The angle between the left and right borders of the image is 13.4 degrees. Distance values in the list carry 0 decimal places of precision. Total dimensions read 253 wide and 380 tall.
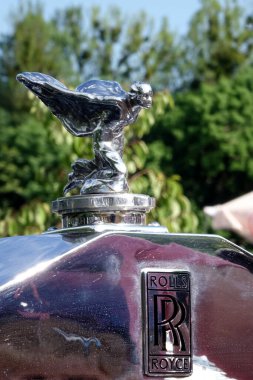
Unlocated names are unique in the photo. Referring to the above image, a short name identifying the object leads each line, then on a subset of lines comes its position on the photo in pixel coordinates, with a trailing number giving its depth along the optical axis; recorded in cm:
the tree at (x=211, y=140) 2800
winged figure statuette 218
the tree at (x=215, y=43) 3341
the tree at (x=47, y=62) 2853
